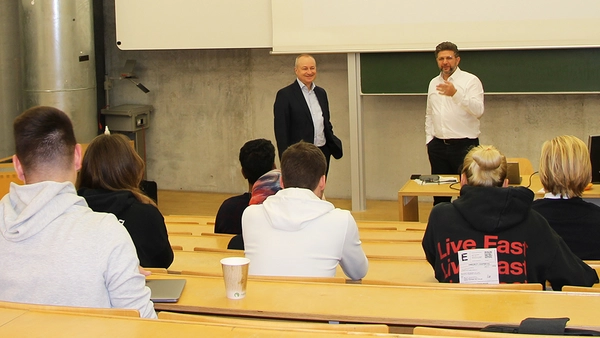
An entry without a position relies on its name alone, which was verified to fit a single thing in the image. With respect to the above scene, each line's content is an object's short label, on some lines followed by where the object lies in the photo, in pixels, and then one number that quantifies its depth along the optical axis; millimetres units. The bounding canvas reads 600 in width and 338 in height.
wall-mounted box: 8742
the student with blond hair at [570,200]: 3428
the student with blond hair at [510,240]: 2986
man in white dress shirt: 6457
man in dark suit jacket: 6637
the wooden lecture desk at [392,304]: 2289
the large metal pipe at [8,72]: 8602
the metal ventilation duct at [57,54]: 8031
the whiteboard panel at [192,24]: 7980
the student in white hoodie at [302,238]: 3012
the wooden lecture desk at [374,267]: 3227
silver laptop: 2578
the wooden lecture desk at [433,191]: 5199
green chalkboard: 7062
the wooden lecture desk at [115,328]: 1929
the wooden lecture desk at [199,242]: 4074
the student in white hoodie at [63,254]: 2213
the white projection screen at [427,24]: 6992
